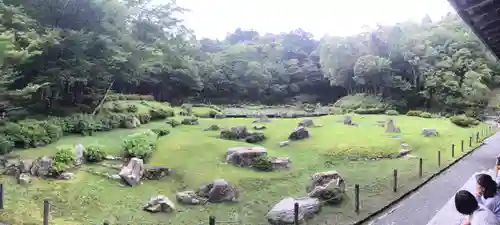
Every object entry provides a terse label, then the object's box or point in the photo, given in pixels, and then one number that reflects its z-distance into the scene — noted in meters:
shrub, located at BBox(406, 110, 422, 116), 32.16
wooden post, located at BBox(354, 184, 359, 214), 8.96
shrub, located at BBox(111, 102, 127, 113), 20.24
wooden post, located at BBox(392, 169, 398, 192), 10.52
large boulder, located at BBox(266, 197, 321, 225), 8.63
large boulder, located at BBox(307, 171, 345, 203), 9.92
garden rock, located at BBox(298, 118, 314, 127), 22.76
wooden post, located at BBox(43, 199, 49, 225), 7.26
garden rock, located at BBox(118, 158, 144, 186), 10.95
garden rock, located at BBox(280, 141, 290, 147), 17.42
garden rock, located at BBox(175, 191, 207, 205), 10.11
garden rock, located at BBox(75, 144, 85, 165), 11.71
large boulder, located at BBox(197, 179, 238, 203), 10.23
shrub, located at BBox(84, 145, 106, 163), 12.24
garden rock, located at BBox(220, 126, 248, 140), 18.27
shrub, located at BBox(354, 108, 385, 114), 36.09
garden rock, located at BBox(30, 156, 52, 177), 10.43
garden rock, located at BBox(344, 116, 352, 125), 24.93
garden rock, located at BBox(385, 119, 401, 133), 21.08
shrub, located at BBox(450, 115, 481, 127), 25.94
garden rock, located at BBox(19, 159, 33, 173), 10.38
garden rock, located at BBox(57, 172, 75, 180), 10.60
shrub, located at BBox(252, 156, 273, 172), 13.06
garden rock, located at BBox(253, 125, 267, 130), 21.71
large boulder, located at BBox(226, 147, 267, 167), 13.36
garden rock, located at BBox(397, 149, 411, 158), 15.90
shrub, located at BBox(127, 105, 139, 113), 20.92
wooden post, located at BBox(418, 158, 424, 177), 12.27
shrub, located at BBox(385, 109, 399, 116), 33.66
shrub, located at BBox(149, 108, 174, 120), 22.74
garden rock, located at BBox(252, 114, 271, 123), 25.69
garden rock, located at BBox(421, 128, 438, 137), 20.47
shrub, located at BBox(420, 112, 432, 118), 31.35
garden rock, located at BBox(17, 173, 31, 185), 9.89
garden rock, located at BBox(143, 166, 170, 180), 11.65
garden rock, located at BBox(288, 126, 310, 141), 18.50
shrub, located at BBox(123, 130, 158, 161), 13.00
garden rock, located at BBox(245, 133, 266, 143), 18.08
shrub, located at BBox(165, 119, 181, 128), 21.48
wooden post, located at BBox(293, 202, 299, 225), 7.79
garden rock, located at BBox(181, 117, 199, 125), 22.61
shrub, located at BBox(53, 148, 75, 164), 11.13
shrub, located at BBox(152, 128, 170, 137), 17.73
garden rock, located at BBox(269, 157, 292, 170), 13.33
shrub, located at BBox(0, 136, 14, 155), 11.32
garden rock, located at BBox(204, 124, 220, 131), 20.53
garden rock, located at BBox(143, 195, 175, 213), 9.44
